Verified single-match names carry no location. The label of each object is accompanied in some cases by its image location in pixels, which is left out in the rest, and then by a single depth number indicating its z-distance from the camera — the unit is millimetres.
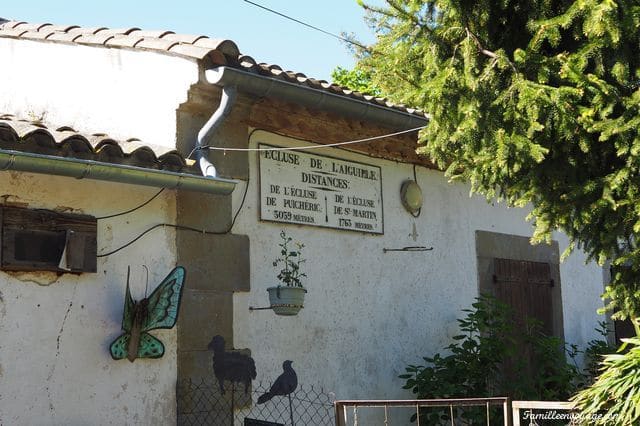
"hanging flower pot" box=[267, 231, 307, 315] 6512
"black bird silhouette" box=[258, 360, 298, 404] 6738
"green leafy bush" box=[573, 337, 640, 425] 4953
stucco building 5547
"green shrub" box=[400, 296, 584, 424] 7531
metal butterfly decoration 5832
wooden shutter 9164
